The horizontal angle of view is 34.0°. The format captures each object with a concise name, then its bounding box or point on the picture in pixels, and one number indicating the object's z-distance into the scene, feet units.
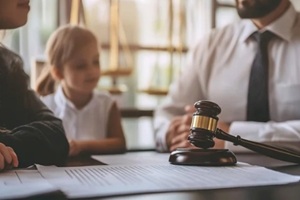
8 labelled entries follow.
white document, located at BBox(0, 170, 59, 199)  1.79
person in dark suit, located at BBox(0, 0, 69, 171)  2.90
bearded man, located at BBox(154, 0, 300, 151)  4.97
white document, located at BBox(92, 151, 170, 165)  3.05
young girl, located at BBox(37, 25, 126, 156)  5.56
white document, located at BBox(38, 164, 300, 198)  1.94
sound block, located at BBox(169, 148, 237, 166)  2.74
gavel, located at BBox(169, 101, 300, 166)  2.74
